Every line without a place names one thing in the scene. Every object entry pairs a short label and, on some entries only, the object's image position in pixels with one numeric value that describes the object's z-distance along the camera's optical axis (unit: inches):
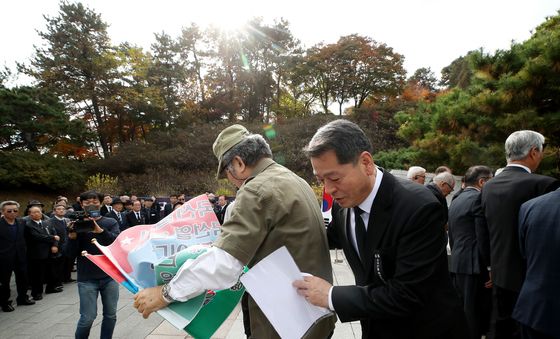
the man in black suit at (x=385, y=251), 50.5
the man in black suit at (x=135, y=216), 385.4
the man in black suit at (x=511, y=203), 108.3
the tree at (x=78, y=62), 879.1
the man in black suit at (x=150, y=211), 442.0
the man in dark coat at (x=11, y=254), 230.2
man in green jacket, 58.4
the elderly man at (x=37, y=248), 256.7
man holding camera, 131.0
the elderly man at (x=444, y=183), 172.1
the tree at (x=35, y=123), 737.6
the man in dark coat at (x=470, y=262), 132.5
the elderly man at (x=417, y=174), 188.4
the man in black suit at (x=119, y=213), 354.6
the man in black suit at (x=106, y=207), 357.7
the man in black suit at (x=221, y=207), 438.9
